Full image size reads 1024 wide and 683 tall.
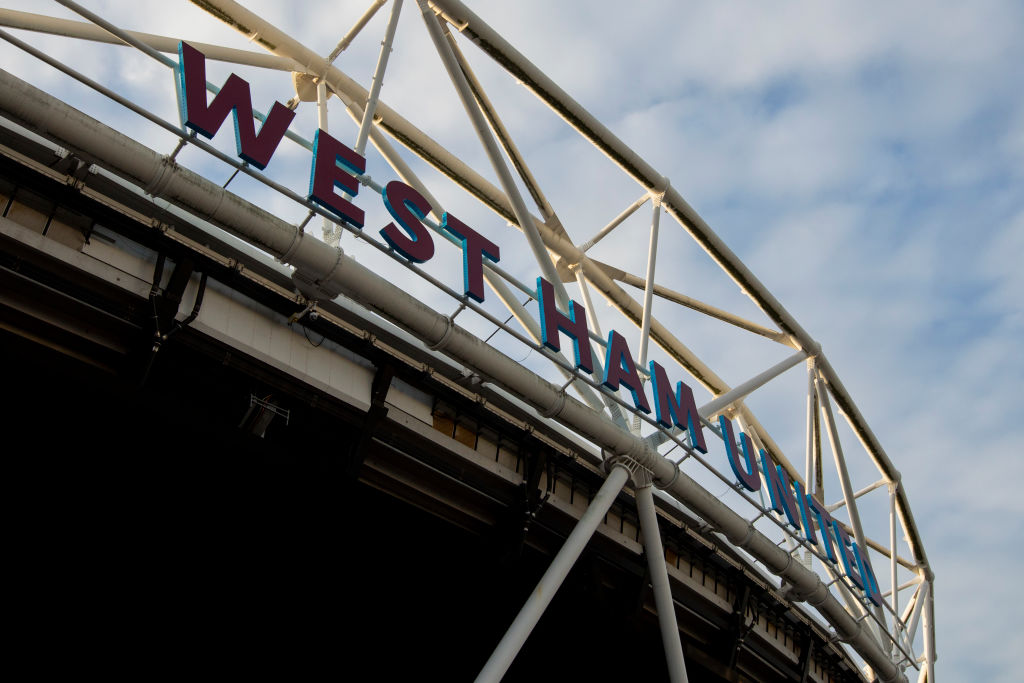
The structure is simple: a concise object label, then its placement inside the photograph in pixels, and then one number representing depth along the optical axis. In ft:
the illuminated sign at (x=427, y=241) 65.10
